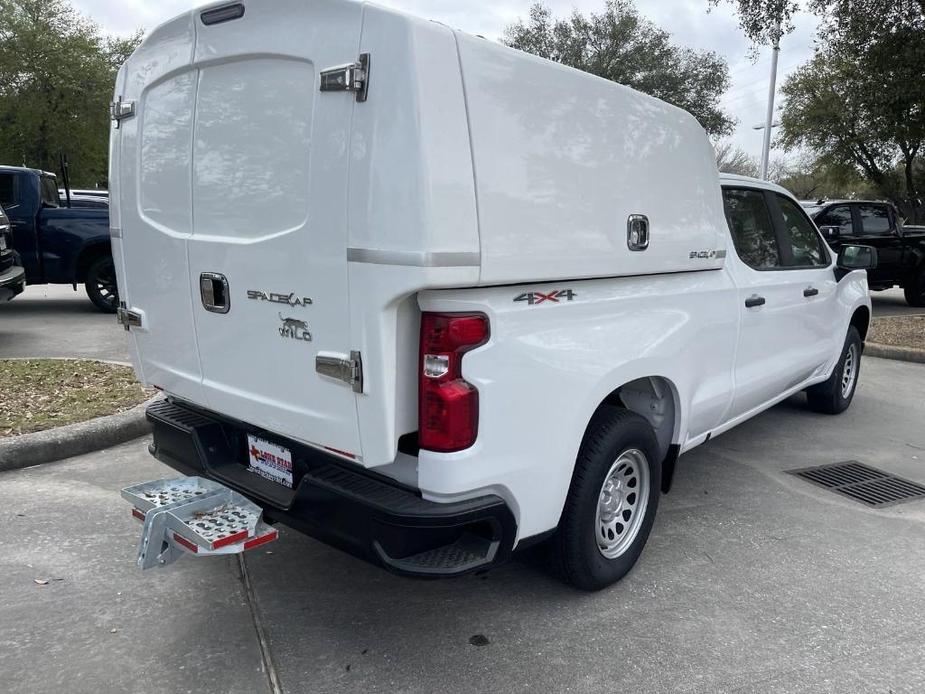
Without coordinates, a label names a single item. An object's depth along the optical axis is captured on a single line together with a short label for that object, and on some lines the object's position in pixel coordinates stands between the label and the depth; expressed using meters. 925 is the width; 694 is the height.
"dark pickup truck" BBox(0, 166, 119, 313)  9.57
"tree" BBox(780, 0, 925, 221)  11.32
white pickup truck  2.34
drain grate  4.46
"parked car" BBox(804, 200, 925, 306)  12.38
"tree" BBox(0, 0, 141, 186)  27.52
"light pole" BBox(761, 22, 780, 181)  26.59
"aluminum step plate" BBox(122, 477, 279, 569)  2.64
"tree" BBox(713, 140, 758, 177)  53.72
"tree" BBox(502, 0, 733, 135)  33.56
